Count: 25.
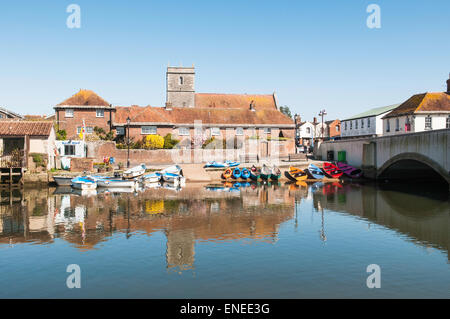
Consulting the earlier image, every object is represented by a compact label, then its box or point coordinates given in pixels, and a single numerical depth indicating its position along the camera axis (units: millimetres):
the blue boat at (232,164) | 57938
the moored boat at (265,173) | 53500
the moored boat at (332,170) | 55750
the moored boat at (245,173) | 53722
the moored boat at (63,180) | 47125
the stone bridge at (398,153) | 37344
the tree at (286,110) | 153750
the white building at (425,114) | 54719
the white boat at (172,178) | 49312
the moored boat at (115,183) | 44281
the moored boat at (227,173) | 53969
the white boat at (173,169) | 52000
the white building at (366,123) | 67625
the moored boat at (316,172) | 55469
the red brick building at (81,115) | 67688
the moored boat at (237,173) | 54056
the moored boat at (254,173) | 53925
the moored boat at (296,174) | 54750
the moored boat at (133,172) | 50125
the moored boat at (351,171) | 55541
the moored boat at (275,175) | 53438
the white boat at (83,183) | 43484
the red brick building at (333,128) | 109938
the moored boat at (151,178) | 49375
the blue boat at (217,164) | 56875
